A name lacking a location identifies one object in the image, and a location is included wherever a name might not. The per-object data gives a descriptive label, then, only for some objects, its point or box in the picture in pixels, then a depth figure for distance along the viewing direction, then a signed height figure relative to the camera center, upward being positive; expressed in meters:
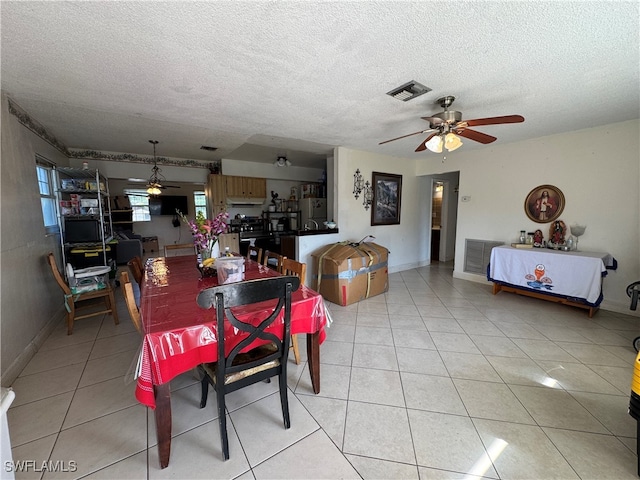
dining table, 1.21 -0.67
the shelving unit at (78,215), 3.44 +0.00
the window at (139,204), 8.44 +0.36
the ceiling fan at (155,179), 4.90 +0.78
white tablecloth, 3.03 -0.81
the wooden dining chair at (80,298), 2.59 -0.96
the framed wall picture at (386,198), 4.84 +0.28
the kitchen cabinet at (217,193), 5.53 +0.47
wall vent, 4.43 -0.81
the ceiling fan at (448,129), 2.34 +0.79
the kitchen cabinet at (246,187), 5.74 +0.62
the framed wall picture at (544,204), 3.65 +0.10
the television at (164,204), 8.81 +0.36
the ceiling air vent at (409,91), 2.06 +1.05
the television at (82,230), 3.46 -0.22
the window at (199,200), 9.47 +0.54
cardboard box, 3.53 -0.88
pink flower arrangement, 2.28 -0.14
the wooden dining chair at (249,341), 1.21 -0.71
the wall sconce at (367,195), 4.67 +0.32
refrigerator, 5.96 +0.06
